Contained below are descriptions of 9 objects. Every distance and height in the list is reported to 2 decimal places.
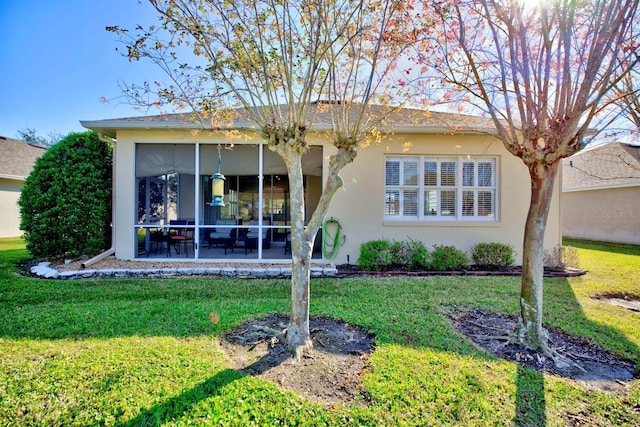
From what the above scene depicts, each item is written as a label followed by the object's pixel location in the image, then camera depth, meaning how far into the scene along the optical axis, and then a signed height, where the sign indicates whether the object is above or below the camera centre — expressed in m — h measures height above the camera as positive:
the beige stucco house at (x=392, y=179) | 8.17 +0.83
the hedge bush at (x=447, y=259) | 7.83 -1.15
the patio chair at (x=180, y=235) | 9.08 -0.75
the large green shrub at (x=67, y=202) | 7.54 +0.15
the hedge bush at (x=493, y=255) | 8.06 -1.06
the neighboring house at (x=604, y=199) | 14.62 +0.68
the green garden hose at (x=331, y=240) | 8.26 -0.76
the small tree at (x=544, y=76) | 3.54 +1.56
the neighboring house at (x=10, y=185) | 15.11 +1.07
